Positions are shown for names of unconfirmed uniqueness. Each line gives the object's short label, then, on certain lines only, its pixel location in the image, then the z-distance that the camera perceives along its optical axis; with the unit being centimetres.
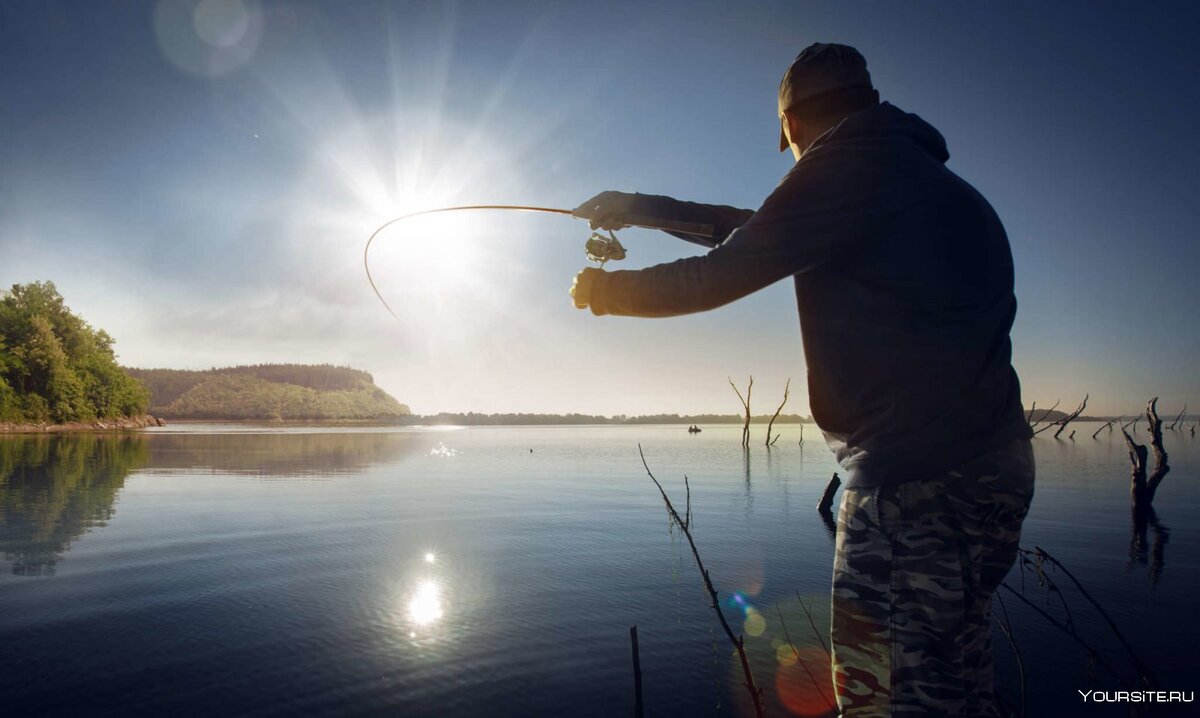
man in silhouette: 153
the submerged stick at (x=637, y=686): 198
